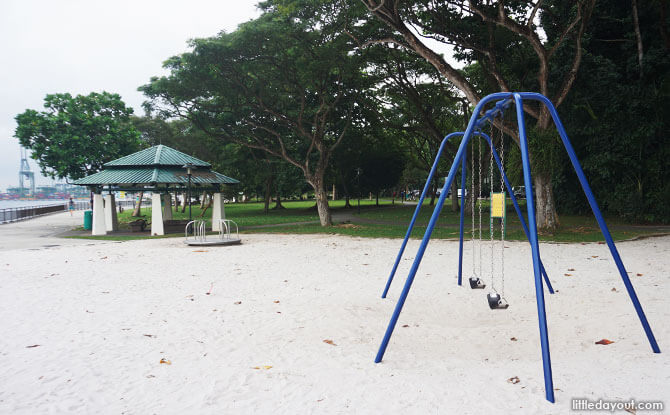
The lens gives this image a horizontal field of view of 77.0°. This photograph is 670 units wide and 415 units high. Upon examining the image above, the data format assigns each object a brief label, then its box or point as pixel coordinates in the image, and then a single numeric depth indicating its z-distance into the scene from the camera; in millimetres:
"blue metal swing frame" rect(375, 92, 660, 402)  3646
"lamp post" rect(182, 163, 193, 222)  17923
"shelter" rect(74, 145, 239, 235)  19516
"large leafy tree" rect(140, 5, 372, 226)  16953
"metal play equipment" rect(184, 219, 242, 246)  14430
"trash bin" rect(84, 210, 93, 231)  23000
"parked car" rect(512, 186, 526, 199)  49766
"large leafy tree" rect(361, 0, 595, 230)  13789
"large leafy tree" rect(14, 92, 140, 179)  25891
